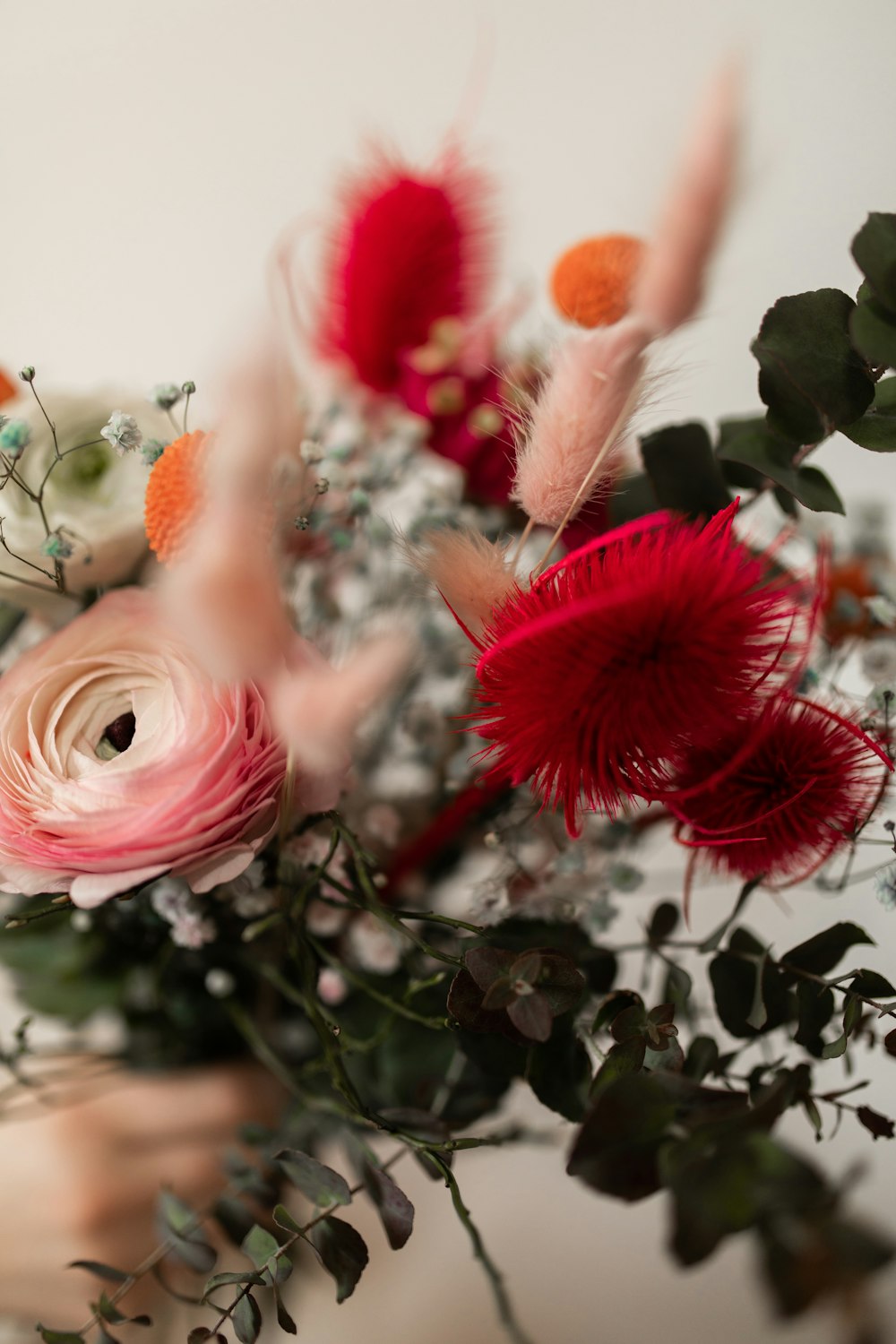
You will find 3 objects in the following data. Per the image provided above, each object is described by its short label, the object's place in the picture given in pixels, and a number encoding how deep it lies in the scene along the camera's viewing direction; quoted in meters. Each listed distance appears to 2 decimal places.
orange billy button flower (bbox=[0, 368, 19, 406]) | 0.38
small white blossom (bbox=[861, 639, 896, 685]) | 0.36
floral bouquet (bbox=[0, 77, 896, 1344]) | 0.23
